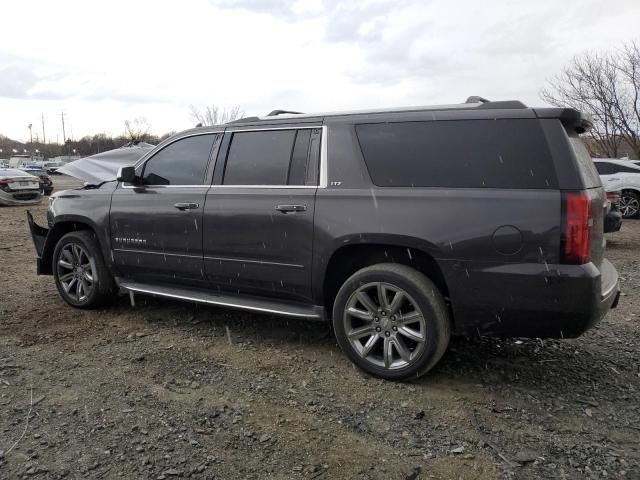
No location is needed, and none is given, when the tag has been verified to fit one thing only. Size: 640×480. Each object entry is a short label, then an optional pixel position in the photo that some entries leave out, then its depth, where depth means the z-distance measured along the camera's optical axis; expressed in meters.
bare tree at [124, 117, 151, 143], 53.65
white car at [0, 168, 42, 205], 16.84
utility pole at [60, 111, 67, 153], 91.11
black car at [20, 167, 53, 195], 22.14
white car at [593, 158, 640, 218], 13.47
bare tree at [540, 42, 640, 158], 23.37
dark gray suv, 3.11
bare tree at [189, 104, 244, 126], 37.92
